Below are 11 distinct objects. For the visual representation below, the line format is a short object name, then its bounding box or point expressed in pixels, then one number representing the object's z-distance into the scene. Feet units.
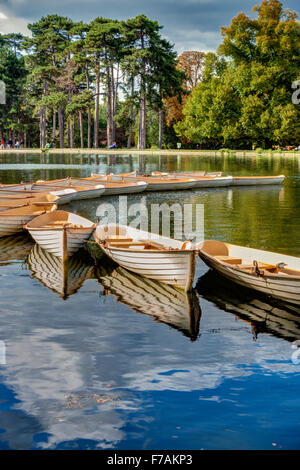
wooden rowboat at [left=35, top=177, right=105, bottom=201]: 75.55
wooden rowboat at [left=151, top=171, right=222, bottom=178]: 99.32
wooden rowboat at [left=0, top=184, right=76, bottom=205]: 61.78
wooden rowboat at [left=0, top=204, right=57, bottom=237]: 48.30
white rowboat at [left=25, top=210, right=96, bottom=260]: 39.75
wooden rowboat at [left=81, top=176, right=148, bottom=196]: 83.35
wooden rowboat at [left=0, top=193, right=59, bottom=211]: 55.12
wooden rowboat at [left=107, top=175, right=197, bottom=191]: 91.14
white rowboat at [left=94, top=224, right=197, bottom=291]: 31.71
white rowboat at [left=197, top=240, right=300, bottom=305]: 29.71
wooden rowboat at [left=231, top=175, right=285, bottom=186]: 101.16
